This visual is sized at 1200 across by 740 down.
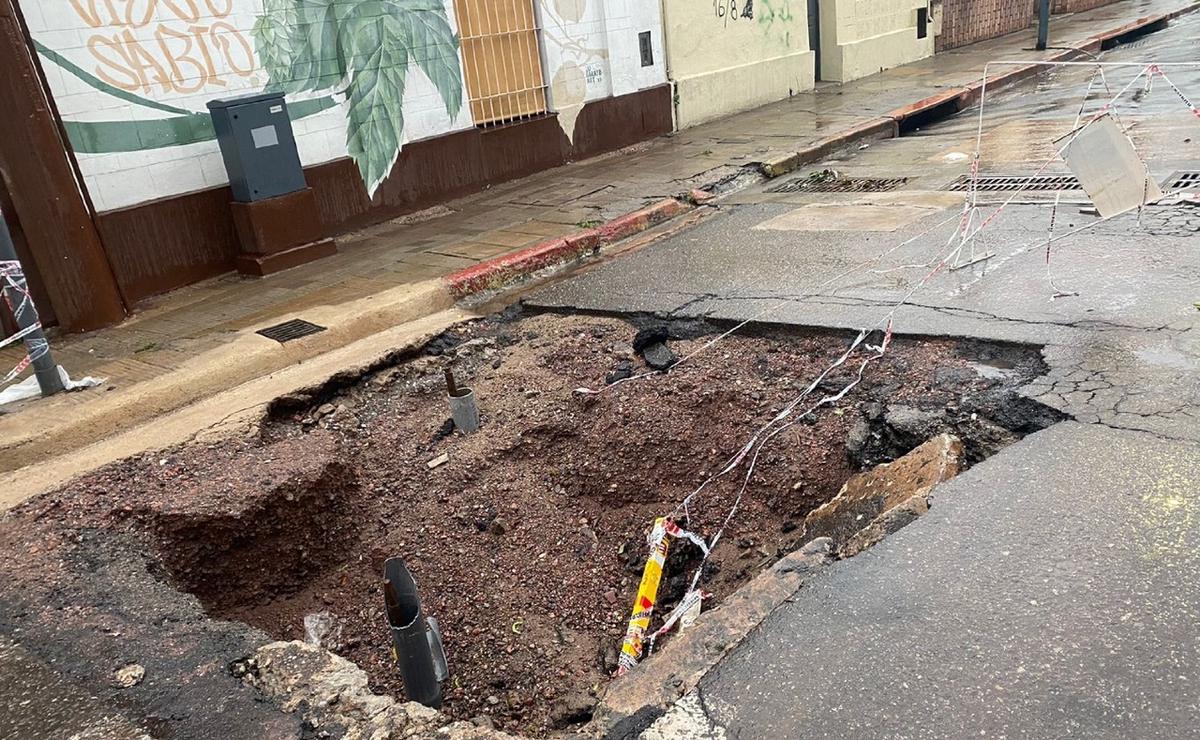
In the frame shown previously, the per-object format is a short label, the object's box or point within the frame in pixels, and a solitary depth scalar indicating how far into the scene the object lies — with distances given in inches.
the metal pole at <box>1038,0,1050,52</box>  658.2
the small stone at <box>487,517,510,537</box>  165.8
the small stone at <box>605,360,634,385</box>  199.2
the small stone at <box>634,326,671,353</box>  210.1
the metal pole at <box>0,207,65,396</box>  199.5
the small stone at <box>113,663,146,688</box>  108.2
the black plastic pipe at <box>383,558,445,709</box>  120.3
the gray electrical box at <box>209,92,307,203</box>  276.8
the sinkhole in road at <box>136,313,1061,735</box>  146.2
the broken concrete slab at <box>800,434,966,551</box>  136.3
